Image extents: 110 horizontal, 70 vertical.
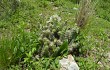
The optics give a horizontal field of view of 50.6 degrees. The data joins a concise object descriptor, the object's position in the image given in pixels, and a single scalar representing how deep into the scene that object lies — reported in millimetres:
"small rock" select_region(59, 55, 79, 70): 1798
